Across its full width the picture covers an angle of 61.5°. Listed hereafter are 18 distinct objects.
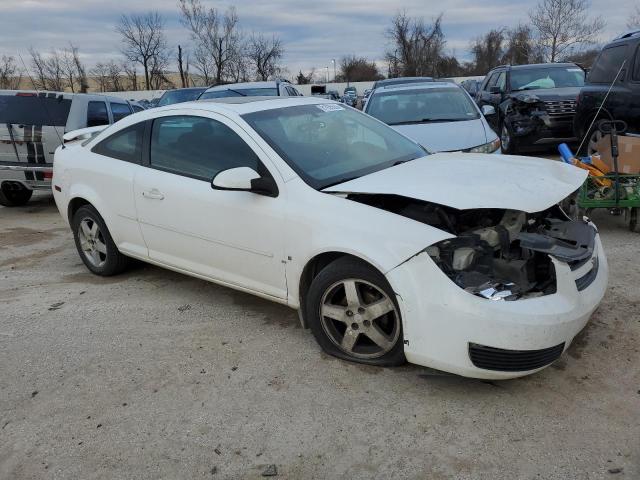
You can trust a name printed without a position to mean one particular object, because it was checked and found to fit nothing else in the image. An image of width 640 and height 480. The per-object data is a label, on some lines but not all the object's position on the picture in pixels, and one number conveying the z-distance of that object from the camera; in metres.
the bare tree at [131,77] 52.25
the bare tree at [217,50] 46.28
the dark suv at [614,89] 6.60
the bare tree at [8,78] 38.50
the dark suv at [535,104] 9.27
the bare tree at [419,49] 60.84
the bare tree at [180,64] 49.38
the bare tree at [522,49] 42.44
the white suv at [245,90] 9.80
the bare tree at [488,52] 60.25
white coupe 2.72
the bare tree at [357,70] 75.31
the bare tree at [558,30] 38.56
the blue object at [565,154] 5.52
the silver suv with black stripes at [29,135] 7.71
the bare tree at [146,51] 49.38
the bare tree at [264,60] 54.16
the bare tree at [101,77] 53.30
